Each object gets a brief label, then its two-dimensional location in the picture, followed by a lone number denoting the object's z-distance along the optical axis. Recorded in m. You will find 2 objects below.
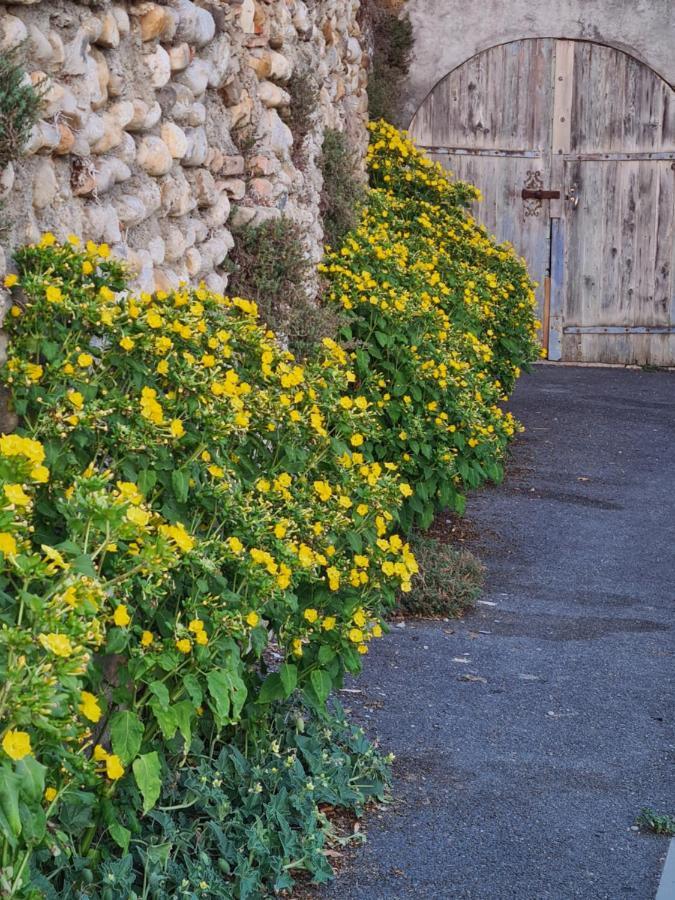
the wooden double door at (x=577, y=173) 10.17
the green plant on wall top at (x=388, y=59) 9.51
